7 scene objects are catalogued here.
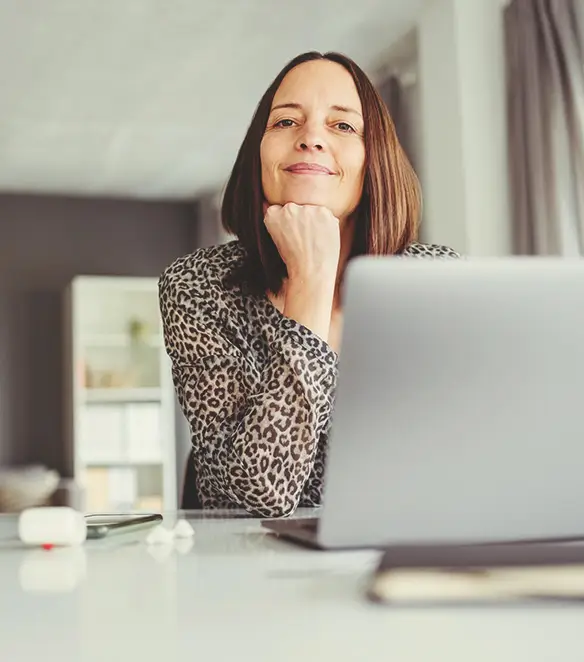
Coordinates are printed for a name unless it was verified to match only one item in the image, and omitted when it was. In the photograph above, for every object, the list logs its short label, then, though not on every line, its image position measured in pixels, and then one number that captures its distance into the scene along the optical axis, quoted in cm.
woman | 118
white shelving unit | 588
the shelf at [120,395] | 593
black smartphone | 100
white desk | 50
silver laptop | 65
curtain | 310
